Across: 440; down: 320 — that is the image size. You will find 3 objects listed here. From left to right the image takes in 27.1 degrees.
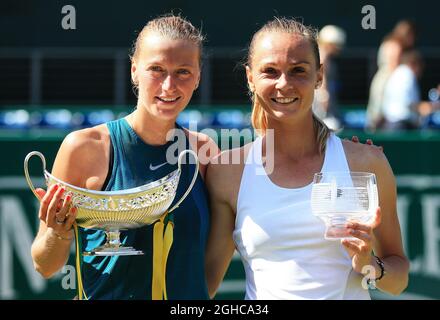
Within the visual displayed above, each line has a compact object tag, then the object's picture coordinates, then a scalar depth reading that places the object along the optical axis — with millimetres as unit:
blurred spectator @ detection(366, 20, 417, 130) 7281
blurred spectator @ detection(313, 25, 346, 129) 6813
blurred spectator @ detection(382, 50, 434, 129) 7305
